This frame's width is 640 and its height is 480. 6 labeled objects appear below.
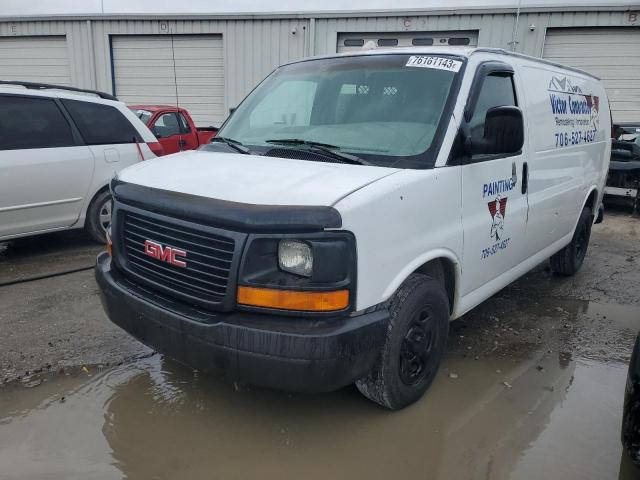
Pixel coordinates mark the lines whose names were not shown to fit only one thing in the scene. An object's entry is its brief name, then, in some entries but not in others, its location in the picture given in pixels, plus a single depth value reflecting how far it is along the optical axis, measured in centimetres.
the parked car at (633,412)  223
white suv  520
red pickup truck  950
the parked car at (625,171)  869
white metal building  1235
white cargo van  225
